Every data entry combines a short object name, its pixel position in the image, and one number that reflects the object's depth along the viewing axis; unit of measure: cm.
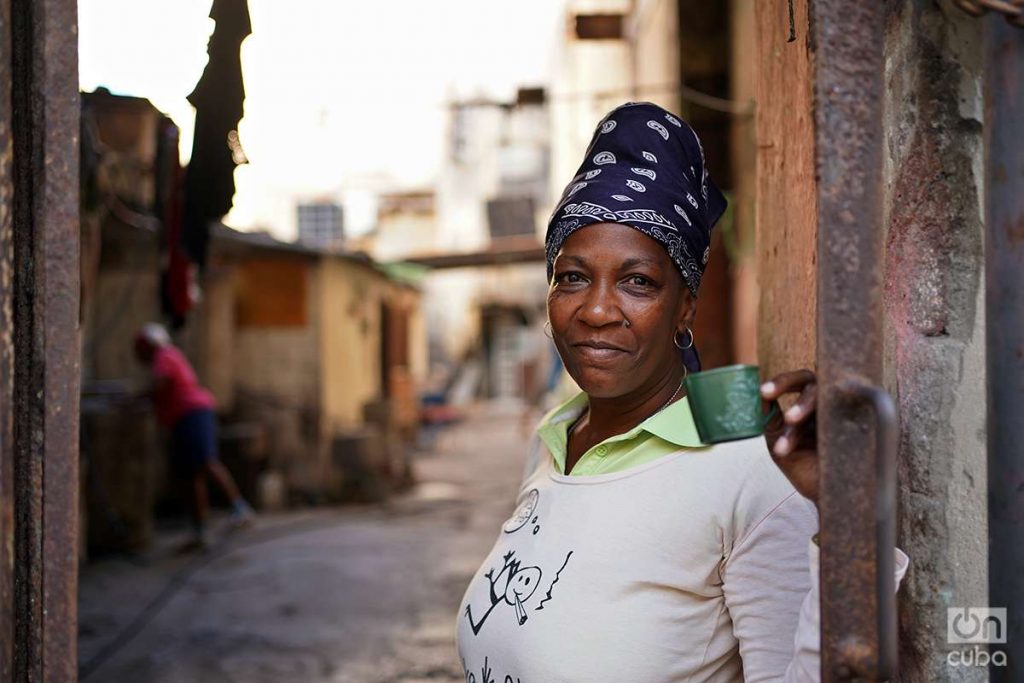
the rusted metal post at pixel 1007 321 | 111
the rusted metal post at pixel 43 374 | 119
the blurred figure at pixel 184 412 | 797
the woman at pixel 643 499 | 132
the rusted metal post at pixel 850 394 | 100
